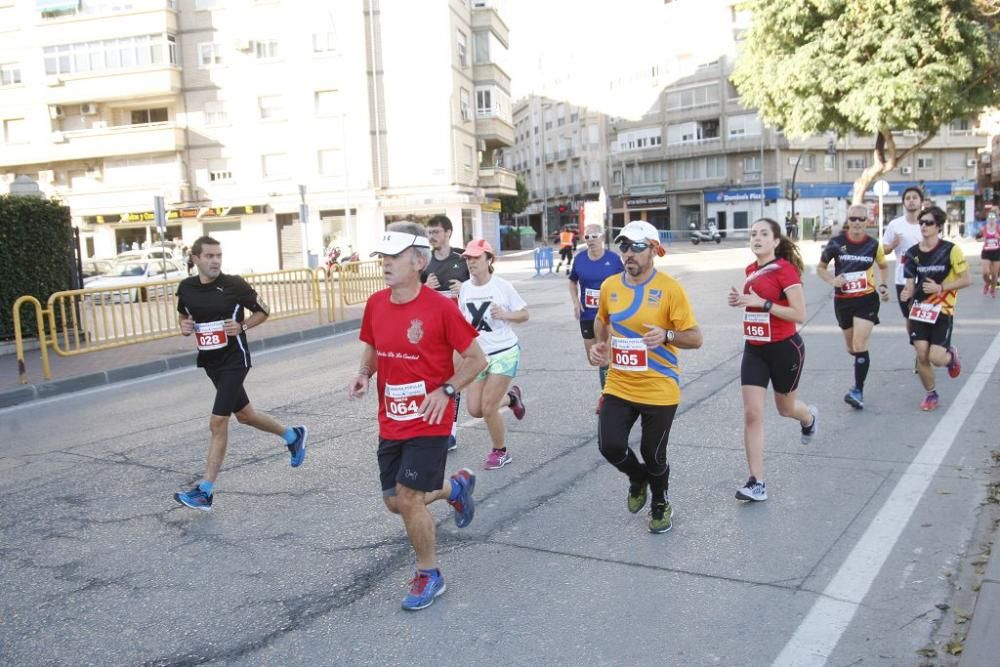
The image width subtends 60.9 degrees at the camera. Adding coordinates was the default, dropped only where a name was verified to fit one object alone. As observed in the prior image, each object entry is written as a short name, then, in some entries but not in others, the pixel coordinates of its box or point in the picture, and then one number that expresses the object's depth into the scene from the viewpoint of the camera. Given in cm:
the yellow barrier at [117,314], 1301
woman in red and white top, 544
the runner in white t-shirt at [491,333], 627
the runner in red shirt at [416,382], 398
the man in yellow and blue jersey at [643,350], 468
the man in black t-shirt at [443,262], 700
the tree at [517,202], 7412
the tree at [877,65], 2059
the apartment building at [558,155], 8338
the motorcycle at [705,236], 5922
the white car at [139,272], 2459
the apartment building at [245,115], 4406
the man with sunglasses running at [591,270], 790
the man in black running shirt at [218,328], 580
